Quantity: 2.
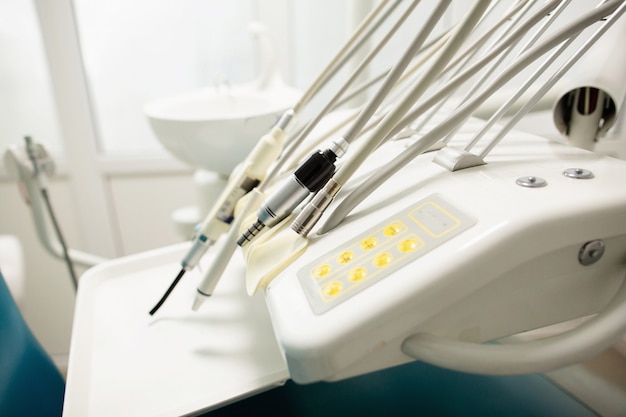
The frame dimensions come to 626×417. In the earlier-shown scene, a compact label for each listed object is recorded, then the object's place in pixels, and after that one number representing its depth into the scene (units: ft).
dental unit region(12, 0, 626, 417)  0.94
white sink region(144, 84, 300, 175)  2.71
